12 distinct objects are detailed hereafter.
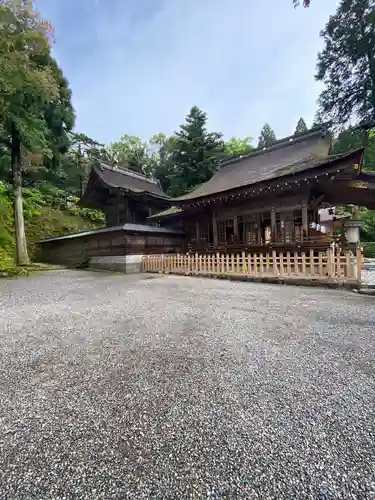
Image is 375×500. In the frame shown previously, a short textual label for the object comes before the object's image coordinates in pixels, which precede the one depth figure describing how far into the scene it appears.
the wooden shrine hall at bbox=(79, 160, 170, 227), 13.03
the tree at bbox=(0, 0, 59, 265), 8.74
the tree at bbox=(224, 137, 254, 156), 28.68
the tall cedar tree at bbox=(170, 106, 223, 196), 22.91
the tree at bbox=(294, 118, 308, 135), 38.22
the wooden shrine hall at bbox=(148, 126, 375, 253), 8.70
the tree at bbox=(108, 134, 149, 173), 34.84
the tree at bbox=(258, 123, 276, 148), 39.62
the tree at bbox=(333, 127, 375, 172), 14.42
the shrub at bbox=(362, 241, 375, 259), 17.22
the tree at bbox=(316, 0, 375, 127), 12.89
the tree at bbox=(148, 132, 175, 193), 29.05
